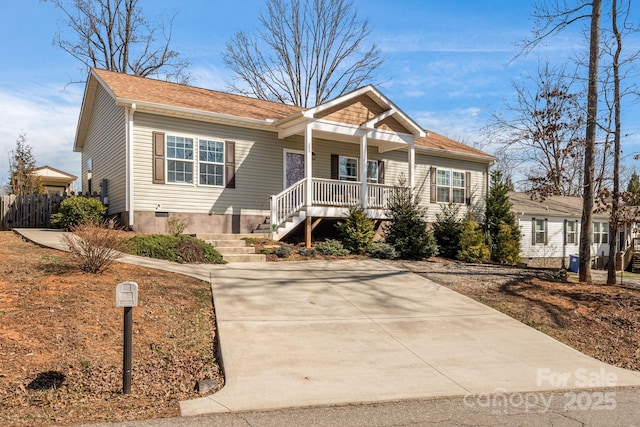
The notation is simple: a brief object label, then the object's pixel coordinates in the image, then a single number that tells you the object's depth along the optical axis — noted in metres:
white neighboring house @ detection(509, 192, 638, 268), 25.12
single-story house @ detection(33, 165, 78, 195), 31.45
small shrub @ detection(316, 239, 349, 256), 13.05
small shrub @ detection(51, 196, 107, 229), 12.96
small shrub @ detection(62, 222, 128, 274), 7.17
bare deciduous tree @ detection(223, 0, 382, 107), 32.69
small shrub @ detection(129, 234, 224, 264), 10.41
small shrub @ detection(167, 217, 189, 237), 12.55
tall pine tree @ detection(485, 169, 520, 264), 18.27
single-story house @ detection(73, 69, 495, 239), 13.43
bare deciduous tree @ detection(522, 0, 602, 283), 10.69
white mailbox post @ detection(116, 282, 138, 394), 4.36
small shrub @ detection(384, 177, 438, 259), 13.71
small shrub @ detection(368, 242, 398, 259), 13.18
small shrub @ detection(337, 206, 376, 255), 13.73
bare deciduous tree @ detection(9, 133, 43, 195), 23.19
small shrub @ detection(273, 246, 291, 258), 12.23
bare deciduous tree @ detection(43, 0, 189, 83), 27.33
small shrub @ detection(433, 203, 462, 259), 15.48
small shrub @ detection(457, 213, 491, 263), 15.12
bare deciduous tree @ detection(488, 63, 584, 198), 11.16
